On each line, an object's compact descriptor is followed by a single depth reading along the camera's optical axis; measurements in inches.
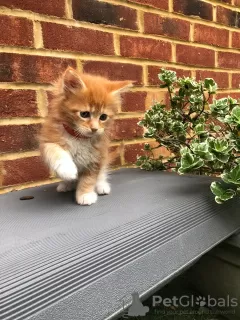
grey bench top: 16.2
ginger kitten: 32.6
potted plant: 31.2
